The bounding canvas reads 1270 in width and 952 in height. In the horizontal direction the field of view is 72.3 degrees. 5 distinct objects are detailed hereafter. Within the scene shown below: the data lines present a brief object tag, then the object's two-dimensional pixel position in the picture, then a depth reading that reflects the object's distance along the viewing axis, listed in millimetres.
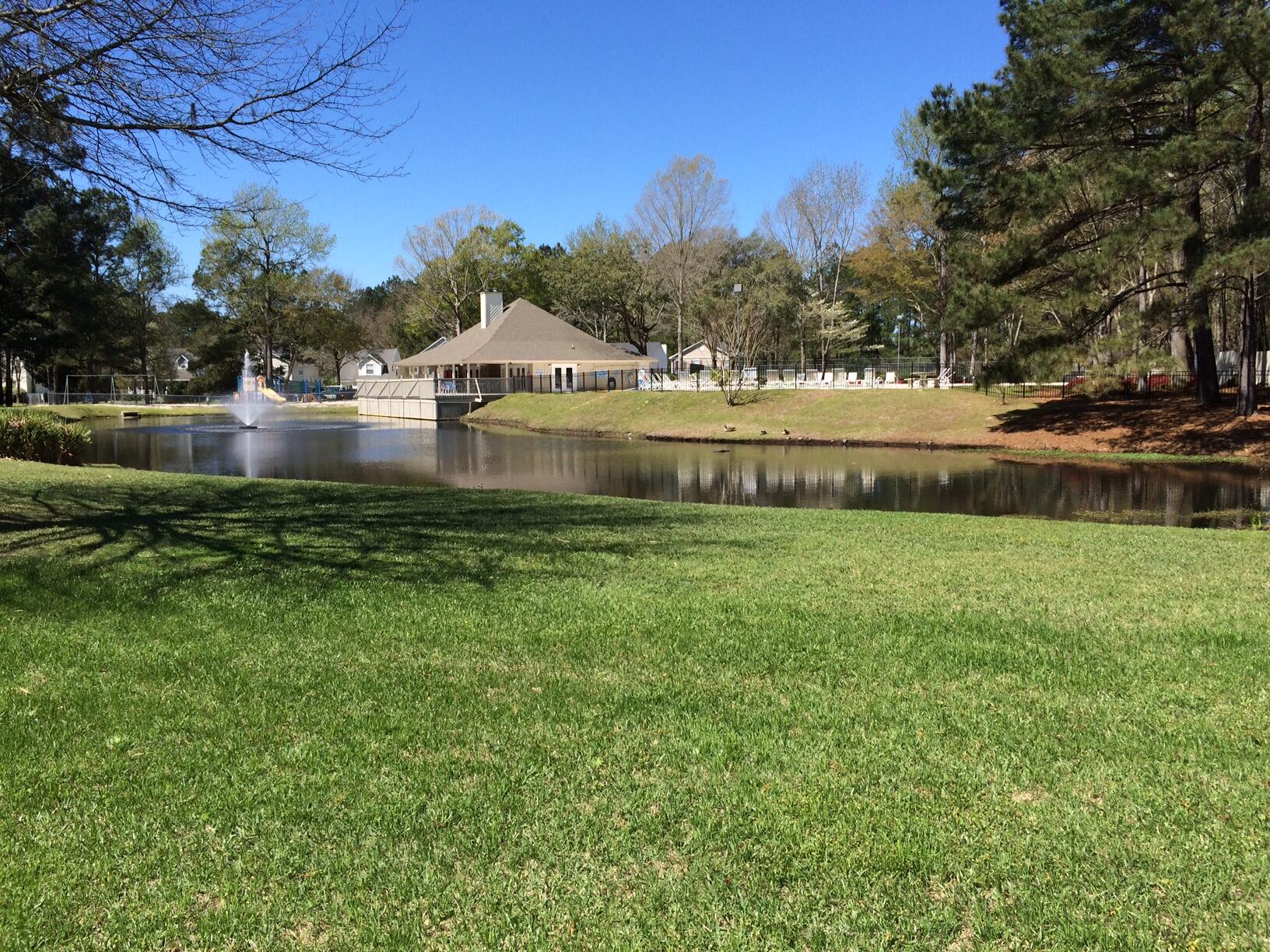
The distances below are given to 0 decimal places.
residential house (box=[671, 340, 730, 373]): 75794
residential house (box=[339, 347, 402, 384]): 90312
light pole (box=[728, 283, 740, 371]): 47928
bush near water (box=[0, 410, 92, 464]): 18844
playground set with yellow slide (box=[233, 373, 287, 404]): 67312
